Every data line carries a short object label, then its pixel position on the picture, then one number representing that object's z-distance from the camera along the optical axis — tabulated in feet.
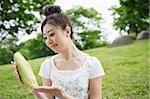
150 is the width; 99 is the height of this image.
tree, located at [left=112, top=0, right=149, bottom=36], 36.30
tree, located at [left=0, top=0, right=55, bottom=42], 18.90
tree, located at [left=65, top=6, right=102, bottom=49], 46.70
